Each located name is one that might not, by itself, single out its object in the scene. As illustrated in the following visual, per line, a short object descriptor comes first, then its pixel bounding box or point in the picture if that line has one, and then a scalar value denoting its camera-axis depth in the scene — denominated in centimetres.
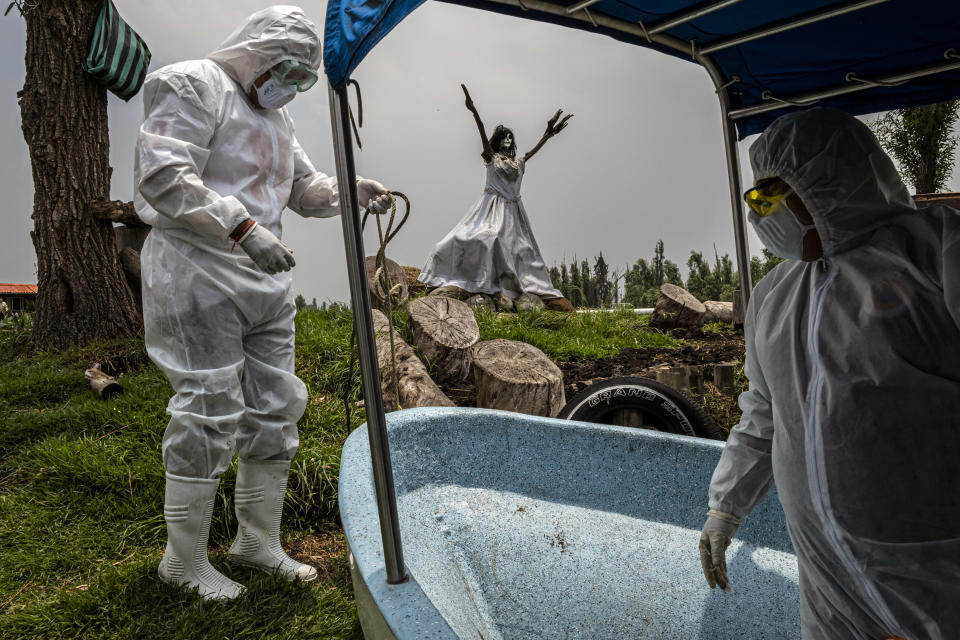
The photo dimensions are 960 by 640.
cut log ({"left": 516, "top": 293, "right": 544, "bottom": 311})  830
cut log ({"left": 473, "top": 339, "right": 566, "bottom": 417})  351
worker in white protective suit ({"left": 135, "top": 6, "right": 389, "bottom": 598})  193
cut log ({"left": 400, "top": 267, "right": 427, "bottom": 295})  849
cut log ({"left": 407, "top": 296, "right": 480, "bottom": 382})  430
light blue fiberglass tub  188
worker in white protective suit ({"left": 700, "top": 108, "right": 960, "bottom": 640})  99
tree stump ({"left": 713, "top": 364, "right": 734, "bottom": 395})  430
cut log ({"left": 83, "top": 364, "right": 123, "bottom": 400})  416
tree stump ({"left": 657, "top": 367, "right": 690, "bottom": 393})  373
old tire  281
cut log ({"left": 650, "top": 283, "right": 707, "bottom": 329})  730
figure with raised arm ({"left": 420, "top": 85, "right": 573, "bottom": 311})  823
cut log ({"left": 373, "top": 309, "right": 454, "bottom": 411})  365
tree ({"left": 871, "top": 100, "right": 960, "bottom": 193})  1223
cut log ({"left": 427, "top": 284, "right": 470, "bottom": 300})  798
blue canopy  170
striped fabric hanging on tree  543
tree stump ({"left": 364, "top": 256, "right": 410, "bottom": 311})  603
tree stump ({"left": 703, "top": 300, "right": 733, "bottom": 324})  798
